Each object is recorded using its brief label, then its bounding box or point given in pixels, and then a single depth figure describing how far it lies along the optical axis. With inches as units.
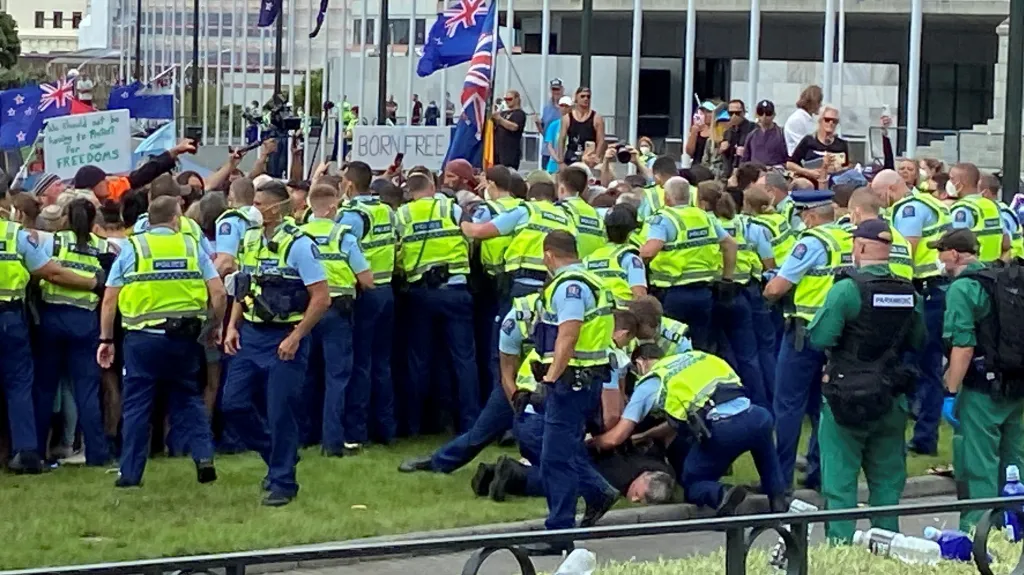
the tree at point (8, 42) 4114.2
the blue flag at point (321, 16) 1391.5
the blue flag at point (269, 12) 1497.3
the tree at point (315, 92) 2933.1
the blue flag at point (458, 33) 879.7
